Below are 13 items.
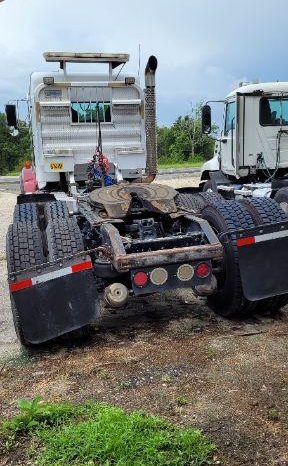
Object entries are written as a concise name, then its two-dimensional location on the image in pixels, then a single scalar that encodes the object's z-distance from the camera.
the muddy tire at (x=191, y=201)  6.32
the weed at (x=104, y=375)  3.83
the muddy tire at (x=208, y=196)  6.62
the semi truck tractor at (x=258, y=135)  9.34
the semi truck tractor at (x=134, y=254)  4.31
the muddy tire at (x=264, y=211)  4.93
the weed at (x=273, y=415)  3.12
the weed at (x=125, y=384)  3.67
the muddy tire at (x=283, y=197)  8.02
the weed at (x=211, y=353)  4.12
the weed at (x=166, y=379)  3.73
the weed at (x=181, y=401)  3.38
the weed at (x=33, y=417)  3.14
